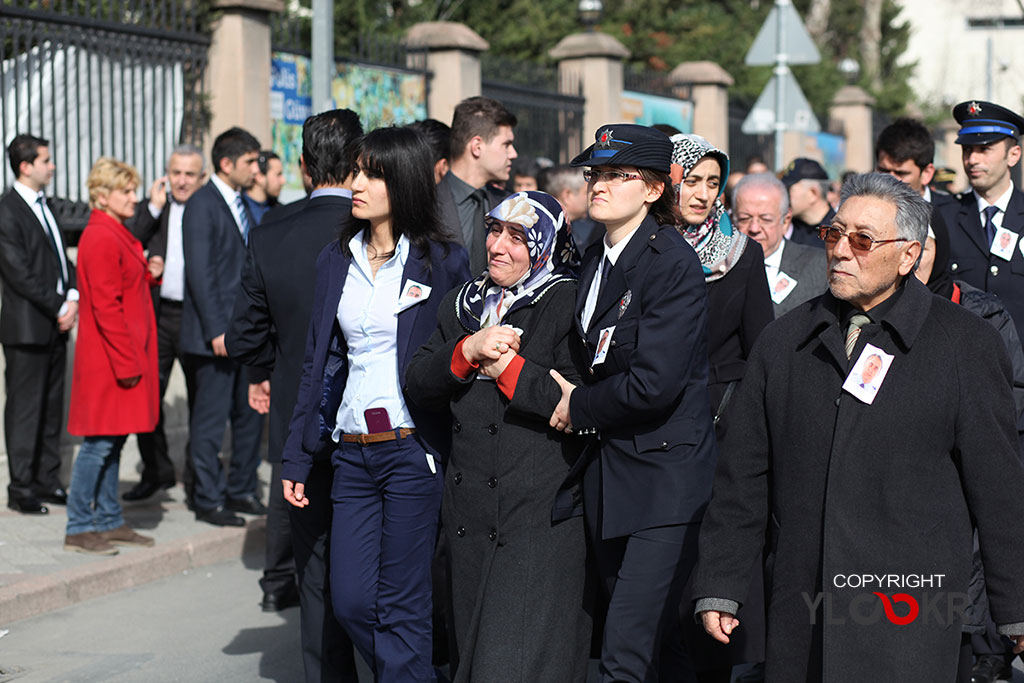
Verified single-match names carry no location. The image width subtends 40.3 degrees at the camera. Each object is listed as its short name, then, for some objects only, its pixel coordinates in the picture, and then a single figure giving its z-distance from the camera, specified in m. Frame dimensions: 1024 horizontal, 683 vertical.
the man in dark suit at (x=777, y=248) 6.84
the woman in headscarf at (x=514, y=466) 4.48
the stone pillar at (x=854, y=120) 26.09
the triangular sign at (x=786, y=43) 13.56
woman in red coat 7.57
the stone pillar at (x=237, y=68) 11.26
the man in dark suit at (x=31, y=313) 8.41
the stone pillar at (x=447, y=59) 13.71
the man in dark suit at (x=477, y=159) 6.59
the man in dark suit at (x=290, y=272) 5.79
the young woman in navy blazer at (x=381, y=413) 4.89
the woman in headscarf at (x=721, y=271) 5.69
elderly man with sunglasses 3.57
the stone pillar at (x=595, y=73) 16.62
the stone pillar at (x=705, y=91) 19.81
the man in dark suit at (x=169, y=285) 9.05
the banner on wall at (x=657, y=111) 17.52
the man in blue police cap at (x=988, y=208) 6.52
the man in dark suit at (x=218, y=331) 8.50
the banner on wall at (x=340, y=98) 11.97
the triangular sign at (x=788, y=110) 13.87
